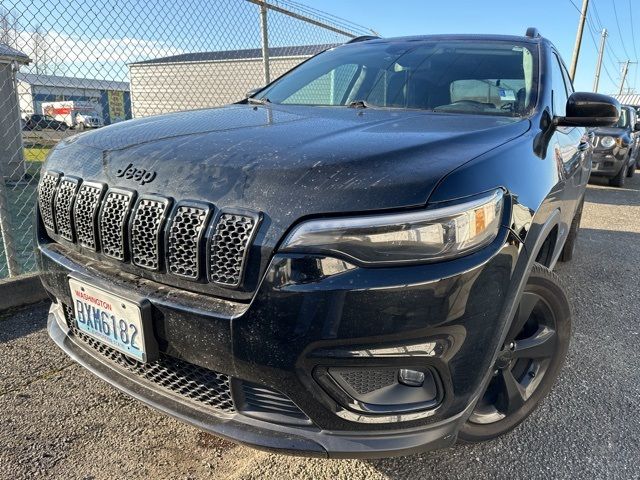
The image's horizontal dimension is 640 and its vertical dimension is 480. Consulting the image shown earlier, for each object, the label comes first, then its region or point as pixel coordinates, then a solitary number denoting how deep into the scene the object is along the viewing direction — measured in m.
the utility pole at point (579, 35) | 20.05
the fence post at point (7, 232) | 3.19
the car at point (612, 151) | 9.51
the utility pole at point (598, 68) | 40.60
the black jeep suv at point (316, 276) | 1.29
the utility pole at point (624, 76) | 54.04
